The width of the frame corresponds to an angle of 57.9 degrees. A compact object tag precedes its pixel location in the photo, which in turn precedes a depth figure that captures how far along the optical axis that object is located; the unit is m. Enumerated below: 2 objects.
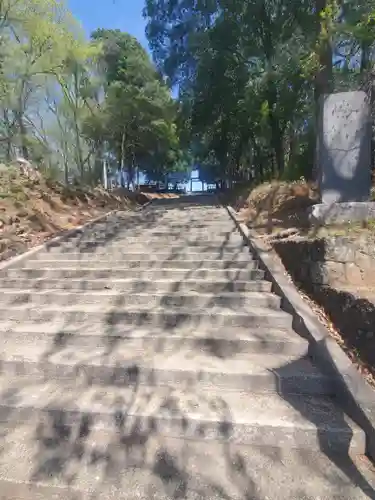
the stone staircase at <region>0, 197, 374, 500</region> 1.97
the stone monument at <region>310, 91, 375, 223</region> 4.88
